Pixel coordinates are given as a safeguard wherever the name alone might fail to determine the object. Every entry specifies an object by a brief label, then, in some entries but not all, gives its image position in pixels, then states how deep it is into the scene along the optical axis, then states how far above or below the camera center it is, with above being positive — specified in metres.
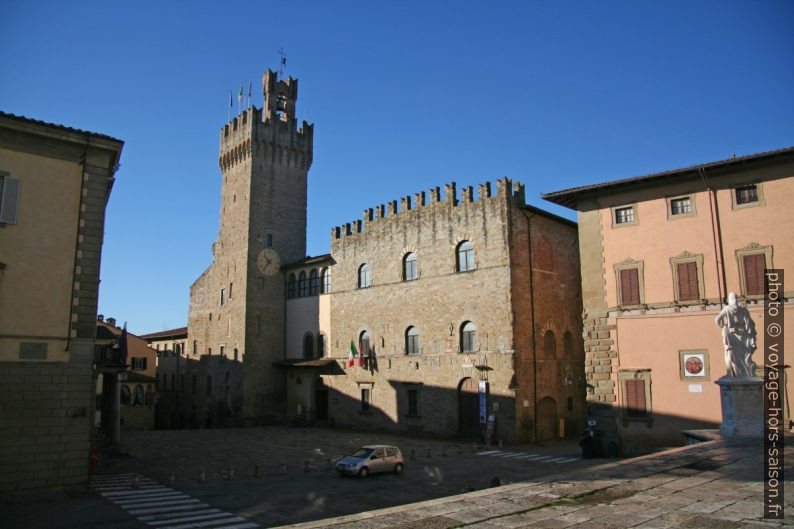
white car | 19.27 -3.27
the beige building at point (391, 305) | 29.61 +3.15
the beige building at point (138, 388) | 47.12 -2.13
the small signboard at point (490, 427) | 27.73 -3.12
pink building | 21.11 +3.00
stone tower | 40.94 +8.31
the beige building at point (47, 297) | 16.00 +1.73
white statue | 16.61 +0.55
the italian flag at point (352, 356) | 36.31 +0.21
